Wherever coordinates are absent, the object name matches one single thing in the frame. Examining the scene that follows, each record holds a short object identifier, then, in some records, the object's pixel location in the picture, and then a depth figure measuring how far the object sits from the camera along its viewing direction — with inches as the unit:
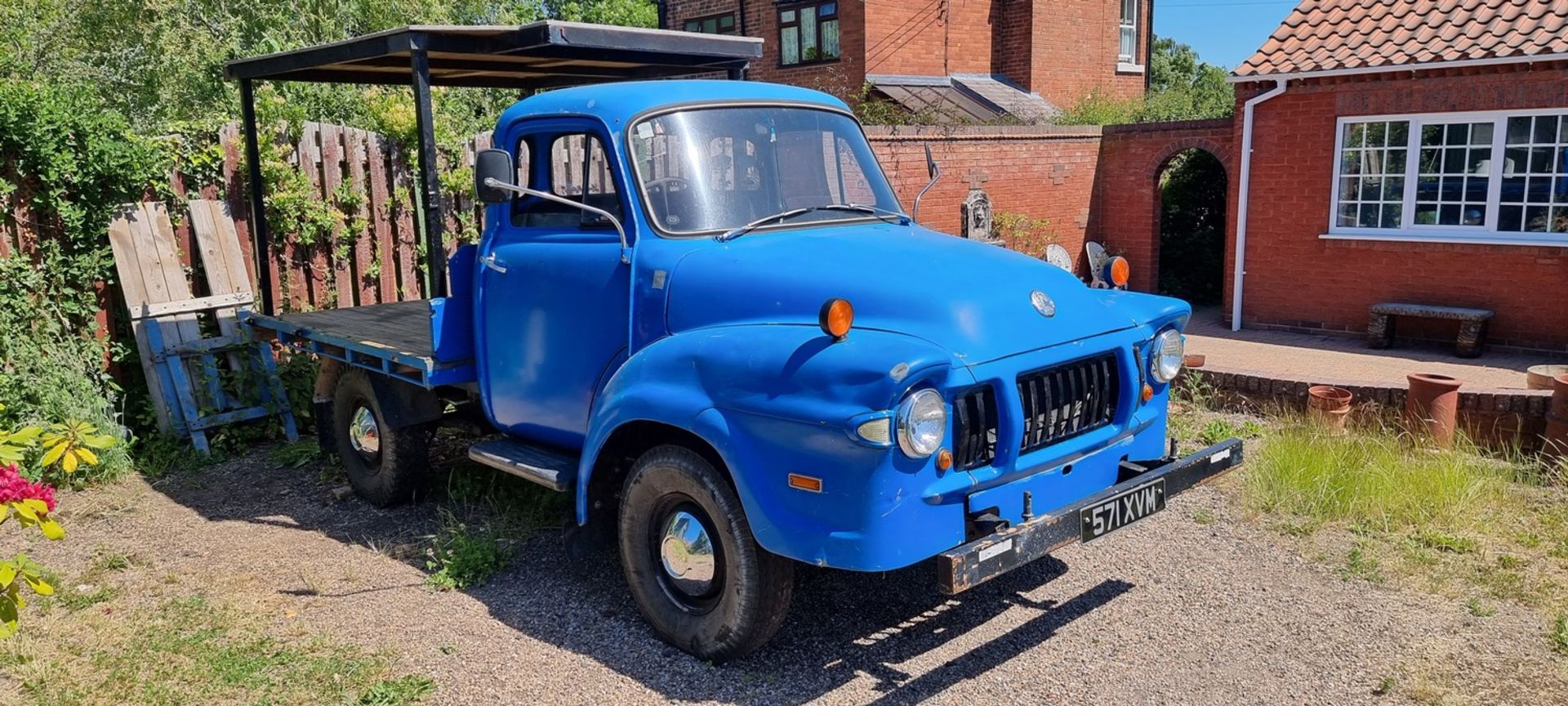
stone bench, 413.1
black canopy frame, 212.4
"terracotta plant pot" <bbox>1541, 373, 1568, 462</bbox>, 274.2
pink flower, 124.0
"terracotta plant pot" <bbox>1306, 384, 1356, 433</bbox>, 291.6
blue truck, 150.8
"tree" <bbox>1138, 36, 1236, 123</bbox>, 712.4
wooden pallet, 300.5
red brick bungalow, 408.2
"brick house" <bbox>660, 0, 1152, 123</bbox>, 765.3
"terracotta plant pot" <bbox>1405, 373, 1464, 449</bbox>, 290.8
